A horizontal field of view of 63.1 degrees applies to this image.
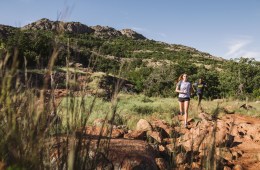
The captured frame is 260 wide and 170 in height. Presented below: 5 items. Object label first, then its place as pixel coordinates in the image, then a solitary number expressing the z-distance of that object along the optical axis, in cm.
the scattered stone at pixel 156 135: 384
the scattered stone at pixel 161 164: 283
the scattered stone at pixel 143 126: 425
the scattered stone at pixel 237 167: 323
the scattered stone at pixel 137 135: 368
